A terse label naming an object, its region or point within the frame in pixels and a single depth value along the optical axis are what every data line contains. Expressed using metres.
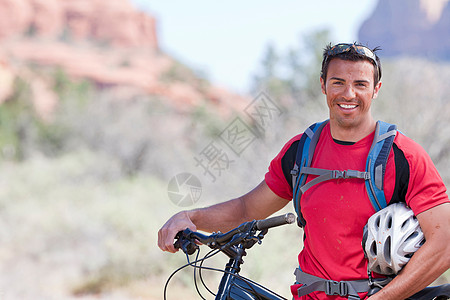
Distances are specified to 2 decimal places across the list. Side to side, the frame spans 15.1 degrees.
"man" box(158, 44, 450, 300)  4.79
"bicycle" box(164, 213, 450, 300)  4.93
